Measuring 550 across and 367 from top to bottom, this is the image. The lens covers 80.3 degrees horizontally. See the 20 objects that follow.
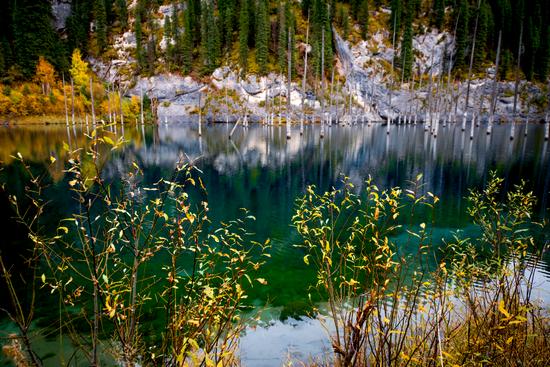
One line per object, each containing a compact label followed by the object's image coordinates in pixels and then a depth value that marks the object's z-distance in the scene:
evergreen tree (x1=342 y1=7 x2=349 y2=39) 95.31
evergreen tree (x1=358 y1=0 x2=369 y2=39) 95.88
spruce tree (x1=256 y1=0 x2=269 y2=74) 84.75
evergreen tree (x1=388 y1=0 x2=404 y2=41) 94.46
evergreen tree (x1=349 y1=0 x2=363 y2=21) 100.19
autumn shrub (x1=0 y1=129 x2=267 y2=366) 2.80
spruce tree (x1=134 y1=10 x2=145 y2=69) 96.25
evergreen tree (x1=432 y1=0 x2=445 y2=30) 97.97
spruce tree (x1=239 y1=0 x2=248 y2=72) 88.00
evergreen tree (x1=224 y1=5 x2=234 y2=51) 94.19
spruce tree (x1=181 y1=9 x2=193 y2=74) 93.25
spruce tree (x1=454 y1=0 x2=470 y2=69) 91.12
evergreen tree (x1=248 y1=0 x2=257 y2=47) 93.75
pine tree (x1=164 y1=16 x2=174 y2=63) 96.39
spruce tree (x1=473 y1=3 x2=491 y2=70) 91.75
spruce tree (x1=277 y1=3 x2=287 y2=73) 82.94
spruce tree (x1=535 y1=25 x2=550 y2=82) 93.42
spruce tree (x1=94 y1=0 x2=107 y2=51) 102.00
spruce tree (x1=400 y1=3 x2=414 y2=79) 89.19
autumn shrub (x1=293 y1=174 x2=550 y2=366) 3.04
